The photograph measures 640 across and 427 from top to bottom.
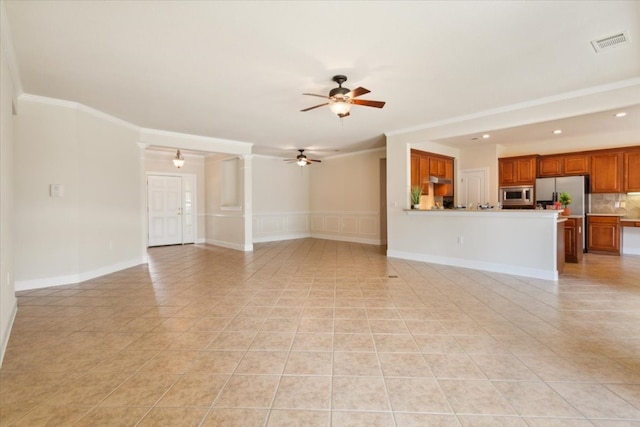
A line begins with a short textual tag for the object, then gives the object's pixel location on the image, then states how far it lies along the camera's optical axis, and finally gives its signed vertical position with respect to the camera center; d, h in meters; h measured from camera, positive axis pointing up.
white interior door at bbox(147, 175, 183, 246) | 8.49 +0.08
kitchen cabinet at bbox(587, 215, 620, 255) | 6.38 -0.57
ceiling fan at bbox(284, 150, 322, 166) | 7.98 +1.36
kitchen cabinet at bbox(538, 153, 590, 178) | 6.77 +1.03
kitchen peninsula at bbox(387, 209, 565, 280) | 4.62 -0.53
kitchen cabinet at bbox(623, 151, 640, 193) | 6.25 +0.78
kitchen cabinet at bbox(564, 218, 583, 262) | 5.66 -0.60
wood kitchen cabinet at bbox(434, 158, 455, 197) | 7.55 +0.63
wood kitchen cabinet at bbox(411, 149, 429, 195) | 6.53 +0.90
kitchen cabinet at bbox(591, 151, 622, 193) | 6.40 +0.79
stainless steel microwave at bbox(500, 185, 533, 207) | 7.22 +0.33
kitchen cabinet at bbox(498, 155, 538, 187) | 7.17 +0.95
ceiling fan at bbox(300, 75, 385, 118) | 3.58 +1.34
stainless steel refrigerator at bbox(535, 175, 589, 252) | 6.70 +0.42
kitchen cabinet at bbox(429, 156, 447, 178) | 7.10 +1.05
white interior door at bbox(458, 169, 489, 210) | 7.54 +0.58
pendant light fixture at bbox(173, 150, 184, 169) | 7.77 +1.32
